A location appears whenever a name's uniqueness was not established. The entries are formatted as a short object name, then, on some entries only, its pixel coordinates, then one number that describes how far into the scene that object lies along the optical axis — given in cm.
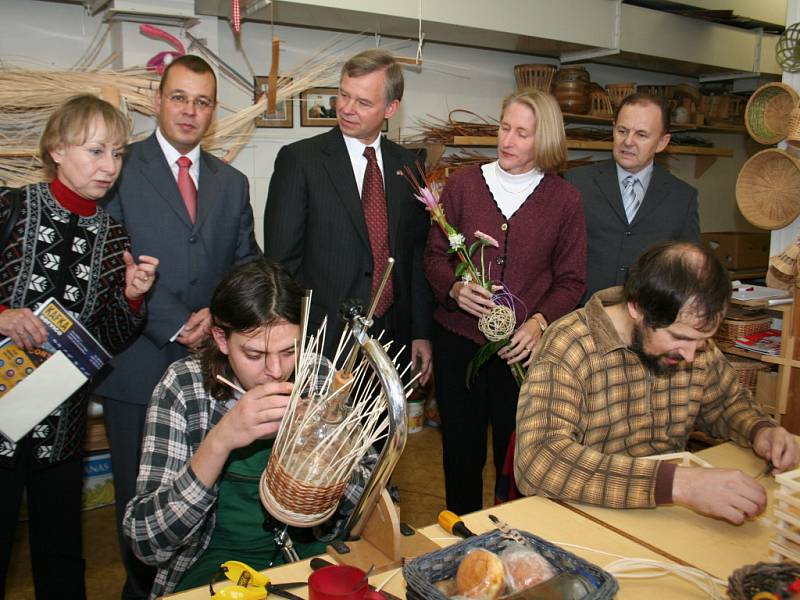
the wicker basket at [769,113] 337
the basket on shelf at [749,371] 350
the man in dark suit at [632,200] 298
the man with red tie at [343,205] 264
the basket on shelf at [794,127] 323
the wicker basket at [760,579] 121
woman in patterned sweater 207
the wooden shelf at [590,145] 449
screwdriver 144
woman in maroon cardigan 268
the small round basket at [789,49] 341
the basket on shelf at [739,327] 361
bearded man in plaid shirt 160
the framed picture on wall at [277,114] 402
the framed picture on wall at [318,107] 427
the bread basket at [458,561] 113
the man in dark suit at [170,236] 251
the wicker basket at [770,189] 336
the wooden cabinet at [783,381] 332
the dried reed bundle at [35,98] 319
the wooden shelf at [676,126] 495
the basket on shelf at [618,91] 512
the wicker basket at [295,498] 121
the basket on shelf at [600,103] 500
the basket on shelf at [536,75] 478
